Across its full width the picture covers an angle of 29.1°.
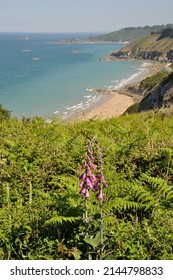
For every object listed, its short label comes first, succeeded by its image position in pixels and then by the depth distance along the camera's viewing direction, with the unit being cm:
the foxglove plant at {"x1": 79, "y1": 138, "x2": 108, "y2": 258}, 365
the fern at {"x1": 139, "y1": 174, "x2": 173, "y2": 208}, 489
